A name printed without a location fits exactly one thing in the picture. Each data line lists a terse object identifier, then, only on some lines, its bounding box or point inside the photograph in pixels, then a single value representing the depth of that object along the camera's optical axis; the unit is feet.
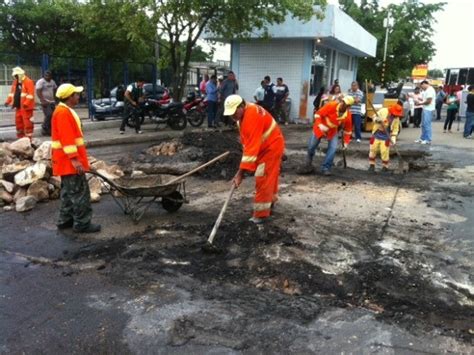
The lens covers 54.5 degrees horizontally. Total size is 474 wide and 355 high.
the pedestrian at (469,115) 48.67
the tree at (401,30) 99.96
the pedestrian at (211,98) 48.42
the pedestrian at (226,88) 50.60
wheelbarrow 17.84
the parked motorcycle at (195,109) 49.90
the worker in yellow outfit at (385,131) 29.68
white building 54.65
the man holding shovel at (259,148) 17.07
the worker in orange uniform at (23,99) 34.45
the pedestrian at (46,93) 37.86
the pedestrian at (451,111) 58.29
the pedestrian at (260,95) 52.80
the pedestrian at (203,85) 58.08
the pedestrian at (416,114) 61.93
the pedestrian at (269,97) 52.90
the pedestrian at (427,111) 43.16
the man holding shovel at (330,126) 27.50
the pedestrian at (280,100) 54.80
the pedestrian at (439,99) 72.17
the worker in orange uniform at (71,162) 16.81
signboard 138.40
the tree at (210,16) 42.14
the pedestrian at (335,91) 40.22
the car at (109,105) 48.73
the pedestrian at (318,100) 51.57
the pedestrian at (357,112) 43.16
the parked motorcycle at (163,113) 45.24
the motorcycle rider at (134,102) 43.11
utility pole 91.61
